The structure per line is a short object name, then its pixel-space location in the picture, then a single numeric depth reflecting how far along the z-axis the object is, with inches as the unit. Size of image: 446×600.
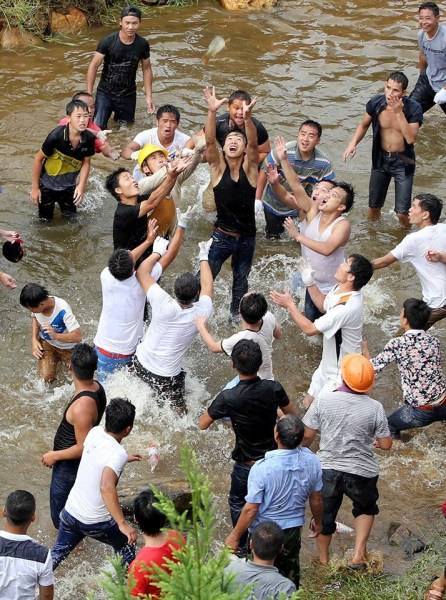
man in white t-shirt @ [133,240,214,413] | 524.4
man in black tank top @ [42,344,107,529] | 450.9
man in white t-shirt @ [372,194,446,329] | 582.9
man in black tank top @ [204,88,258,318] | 607.8
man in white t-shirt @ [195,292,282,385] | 496.1
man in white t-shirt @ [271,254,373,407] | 516.7
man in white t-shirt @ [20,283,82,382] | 556.4
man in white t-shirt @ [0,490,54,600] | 386.6
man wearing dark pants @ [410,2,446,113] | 844.0
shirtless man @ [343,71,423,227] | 710.5
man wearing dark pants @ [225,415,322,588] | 414.6
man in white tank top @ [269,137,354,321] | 582.6
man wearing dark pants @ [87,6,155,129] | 867.4
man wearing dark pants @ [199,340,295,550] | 450.6
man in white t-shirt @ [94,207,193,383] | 543.2
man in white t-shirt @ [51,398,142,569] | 425.1
